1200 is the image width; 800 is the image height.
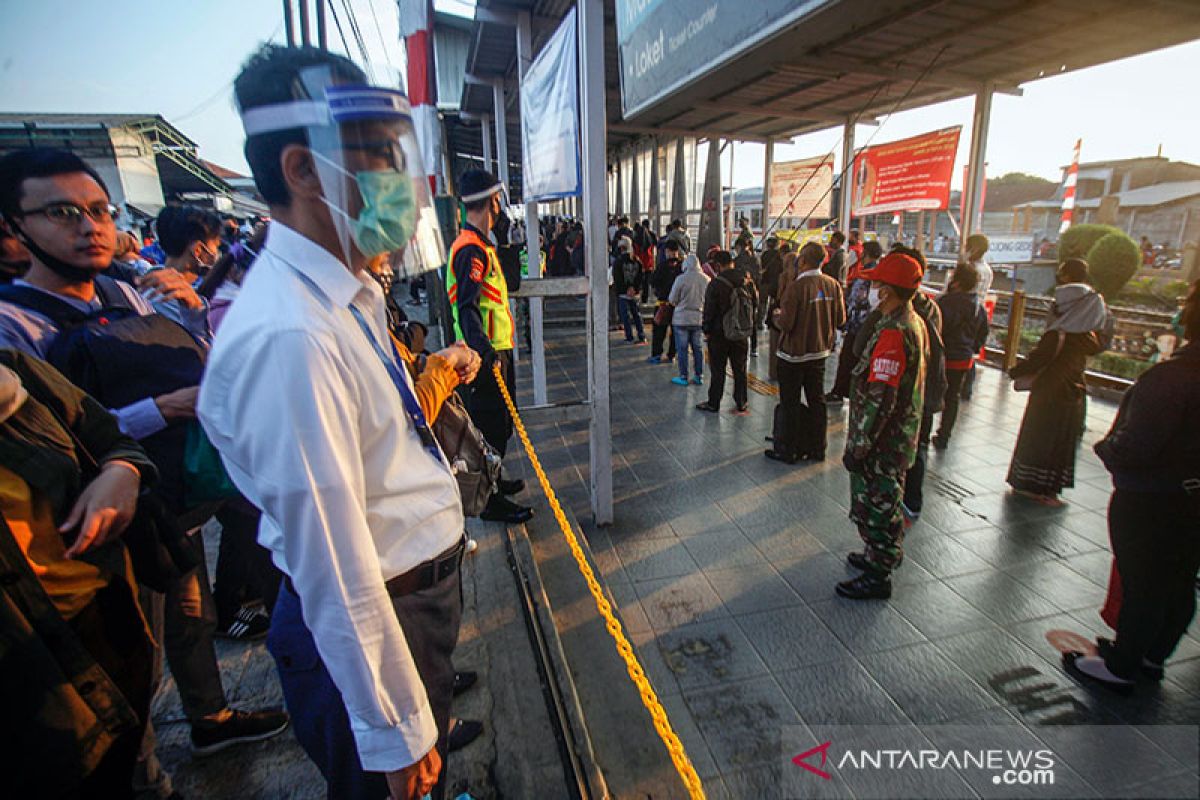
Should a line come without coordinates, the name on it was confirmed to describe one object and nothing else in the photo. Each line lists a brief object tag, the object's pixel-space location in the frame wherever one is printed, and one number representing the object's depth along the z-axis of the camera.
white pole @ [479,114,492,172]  11.09
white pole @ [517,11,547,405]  5.76
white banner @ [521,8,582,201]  3.63
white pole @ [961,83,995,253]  6.77
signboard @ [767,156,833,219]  11.41
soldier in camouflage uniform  3.21
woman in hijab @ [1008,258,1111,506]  4.16
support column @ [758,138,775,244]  11.45
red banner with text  7.89
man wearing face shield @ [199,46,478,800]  1.01
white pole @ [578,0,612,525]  3.45
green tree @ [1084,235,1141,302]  13.59
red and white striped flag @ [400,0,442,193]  3.98
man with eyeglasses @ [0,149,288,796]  1.92
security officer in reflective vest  3.73
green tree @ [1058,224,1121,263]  14.74
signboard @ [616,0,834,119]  2.64
